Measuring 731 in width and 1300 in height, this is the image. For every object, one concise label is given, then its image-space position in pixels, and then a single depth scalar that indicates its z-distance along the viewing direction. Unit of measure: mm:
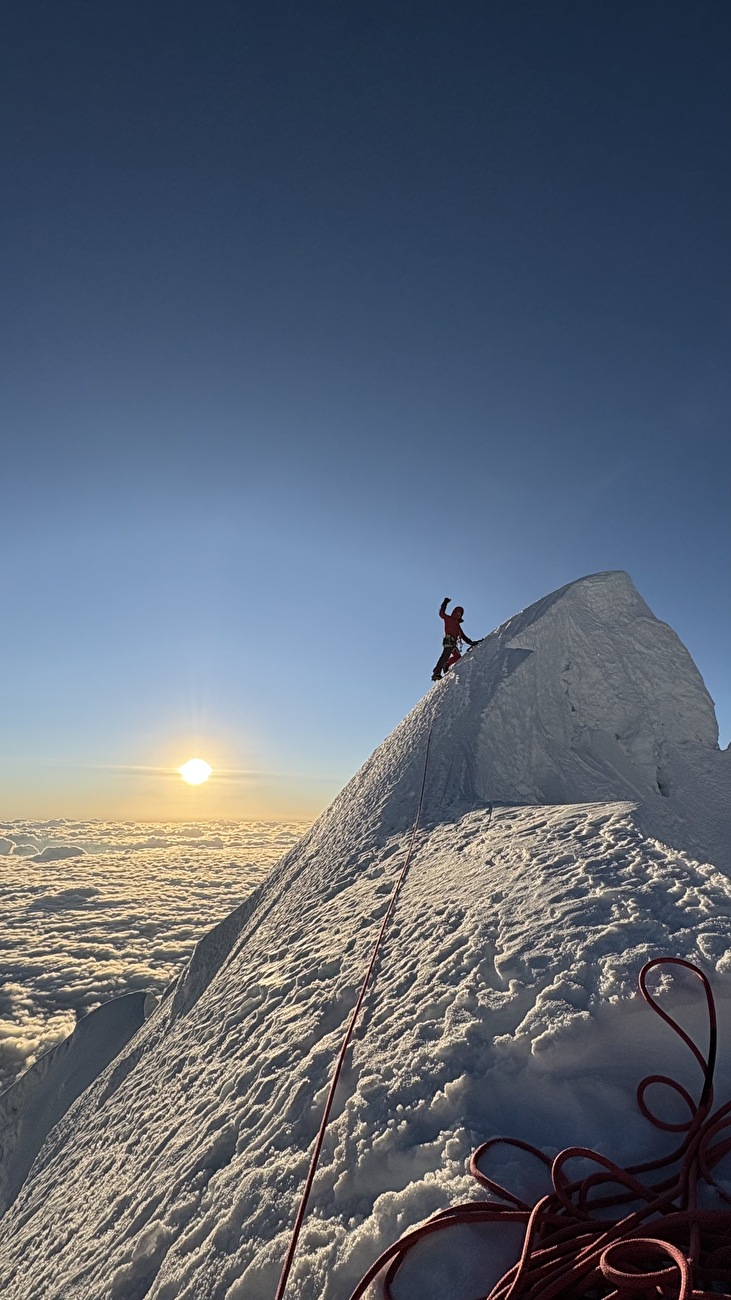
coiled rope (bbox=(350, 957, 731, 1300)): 1406
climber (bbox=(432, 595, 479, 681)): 10438
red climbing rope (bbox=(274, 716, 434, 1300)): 1965
